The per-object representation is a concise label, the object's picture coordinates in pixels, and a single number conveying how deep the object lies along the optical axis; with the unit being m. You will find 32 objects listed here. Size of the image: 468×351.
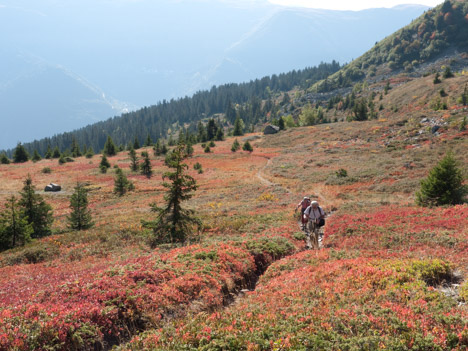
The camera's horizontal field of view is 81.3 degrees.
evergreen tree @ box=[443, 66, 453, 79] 107.00
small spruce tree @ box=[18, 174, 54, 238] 24.33
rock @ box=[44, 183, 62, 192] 51.57
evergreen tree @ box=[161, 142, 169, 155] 85.44
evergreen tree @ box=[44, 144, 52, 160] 94.25
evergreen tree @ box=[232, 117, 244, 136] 121.68
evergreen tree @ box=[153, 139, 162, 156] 84.62
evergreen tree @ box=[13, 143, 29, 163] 86.81
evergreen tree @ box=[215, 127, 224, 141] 110.19
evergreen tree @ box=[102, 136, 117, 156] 94.31
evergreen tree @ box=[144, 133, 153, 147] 106.56
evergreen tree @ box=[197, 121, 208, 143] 112.94
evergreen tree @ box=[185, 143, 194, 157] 76.01
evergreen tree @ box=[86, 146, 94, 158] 90.76
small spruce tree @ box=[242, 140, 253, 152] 81.53
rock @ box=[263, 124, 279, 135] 106.88
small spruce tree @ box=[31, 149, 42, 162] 87.29
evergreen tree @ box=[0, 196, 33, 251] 20.31
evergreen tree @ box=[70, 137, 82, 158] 103.28
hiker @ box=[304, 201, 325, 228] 14.02
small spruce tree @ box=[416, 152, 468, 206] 19.48
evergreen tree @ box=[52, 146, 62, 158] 95.06
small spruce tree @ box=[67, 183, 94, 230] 25.25
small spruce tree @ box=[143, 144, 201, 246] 16.98
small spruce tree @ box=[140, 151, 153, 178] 61.81
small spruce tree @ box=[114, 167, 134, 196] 46.38
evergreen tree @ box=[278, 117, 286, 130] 111.48
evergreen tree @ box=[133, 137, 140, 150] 107.82
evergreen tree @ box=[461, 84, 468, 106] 70.68
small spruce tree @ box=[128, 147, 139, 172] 64.81
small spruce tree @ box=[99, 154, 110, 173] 66.69
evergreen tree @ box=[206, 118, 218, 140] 113.53
